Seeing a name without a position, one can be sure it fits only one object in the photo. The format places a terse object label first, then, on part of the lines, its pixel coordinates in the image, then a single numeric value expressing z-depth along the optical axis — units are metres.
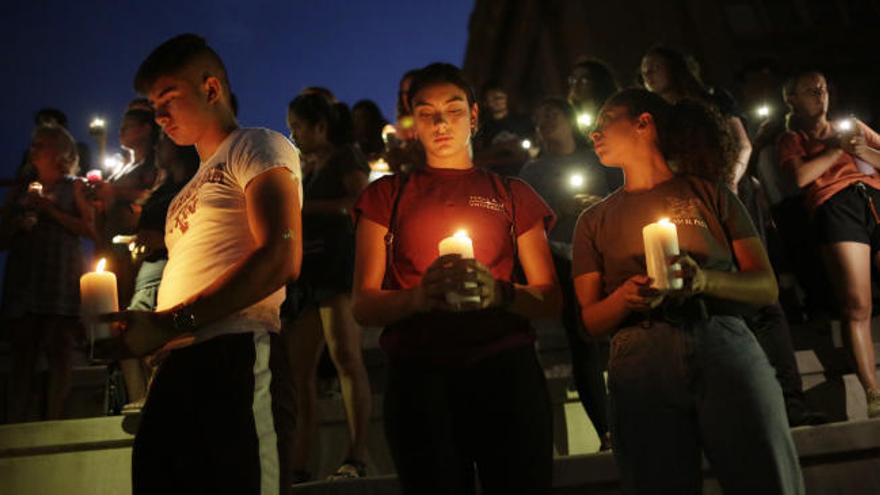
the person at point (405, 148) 5.22
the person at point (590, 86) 5.26
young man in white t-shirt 1.75
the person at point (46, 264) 4.57
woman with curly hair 2.10
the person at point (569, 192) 3.77
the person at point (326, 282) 3.51
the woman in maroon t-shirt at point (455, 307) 2.07
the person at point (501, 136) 5.74
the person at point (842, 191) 3.98
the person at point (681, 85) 4.28
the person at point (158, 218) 3.32
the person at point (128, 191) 4.20
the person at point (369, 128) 6.13
